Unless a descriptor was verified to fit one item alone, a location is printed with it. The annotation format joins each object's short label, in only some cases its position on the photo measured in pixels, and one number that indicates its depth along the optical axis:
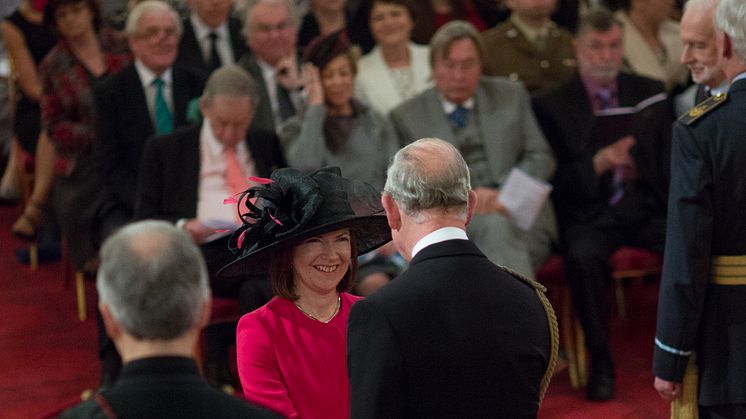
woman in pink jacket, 5.72
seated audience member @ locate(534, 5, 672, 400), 11.34
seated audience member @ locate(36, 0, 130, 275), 11.23
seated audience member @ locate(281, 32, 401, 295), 10.78
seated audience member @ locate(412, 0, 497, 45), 13.23
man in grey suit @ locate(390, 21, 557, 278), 11.21
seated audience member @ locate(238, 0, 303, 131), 11.64
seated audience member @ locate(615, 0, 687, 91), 13.16
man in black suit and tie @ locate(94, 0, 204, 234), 11.04
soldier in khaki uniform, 12.47
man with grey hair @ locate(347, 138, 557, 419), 4.70
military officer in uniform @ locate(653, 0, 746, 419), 6.59
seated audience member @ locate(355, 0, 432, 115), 12.16
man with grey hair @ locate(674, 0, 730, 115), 6.93
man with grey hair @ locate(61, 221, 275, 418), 3.75
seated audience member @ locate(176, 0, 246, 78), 12.12
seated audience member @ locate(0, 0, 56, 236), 12.91
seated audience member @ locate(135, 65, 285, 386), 10.45
